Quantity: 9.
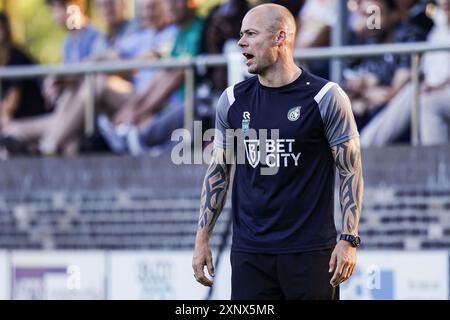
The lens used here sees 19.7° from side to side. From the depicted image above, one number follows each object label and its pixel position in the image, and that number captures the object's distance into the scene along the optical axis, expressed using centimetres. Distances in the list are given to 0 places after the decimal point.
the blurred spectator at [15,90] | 1266
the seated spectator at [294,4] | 1129
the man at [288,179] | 665
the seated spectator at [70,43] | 1257
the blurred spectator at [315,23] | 1122
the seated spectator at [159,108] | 1123
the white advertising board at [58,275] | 1013
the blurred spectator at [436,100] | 966
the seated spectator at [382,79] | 1017
